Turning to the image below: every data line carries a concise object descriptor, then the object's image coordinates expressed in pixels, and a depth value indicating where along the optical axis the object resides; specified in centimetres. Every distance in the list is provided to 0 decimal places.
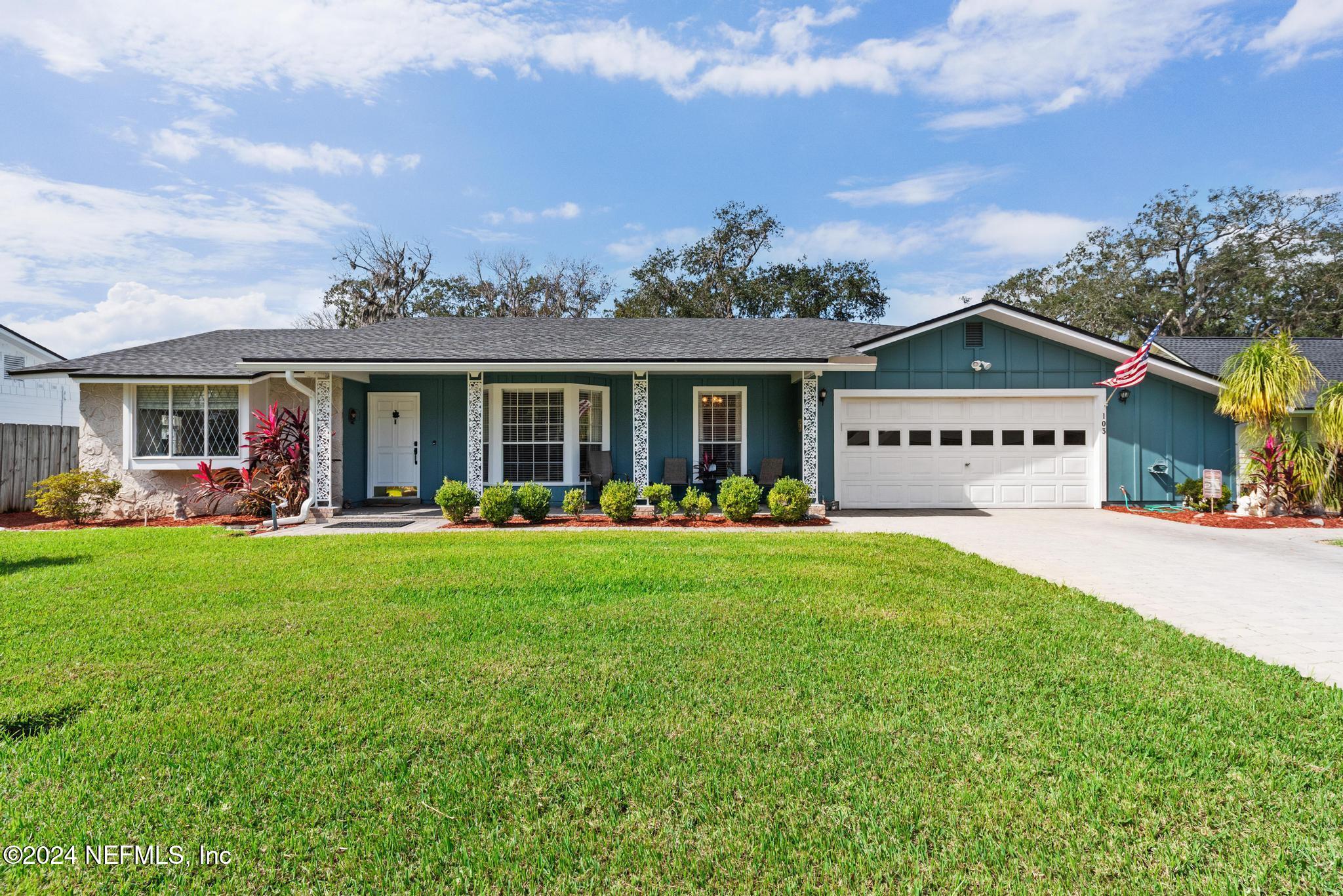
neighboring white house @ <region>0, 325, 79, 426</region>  1756
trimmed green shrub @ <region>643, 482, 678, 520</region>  1008
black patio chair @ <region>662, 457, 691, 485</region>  1173
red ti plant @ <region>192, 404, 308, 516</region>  1055
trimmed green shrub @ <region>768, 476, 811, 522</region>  977
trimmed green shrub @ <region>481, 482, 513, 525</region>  957
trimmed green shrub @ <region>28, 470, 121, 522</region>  1026
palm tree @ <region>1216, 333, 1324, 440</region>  1025
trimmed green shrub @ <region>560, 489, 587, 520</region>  1005
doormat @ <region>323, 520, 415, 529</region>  959
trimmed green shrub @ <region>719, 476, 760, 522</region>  977
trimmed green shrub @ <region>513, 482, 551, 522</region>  979
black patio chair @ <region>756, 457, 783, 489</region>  1156
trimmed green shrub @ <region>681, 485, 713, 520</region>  1001
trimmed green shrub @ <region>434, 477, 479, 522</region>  969
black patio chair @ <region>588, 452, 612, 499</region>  1163
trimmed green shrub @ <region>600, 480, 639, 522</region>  977
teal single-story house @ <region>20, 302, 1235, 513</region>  1123
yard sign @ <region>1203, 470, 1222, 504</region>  1055
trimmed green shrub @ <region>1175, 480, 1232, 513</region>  1114
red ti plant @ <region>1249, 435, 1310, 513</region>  1040
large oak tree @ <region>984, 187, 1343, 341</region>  2655
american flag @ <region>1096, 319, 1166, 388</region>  1056
